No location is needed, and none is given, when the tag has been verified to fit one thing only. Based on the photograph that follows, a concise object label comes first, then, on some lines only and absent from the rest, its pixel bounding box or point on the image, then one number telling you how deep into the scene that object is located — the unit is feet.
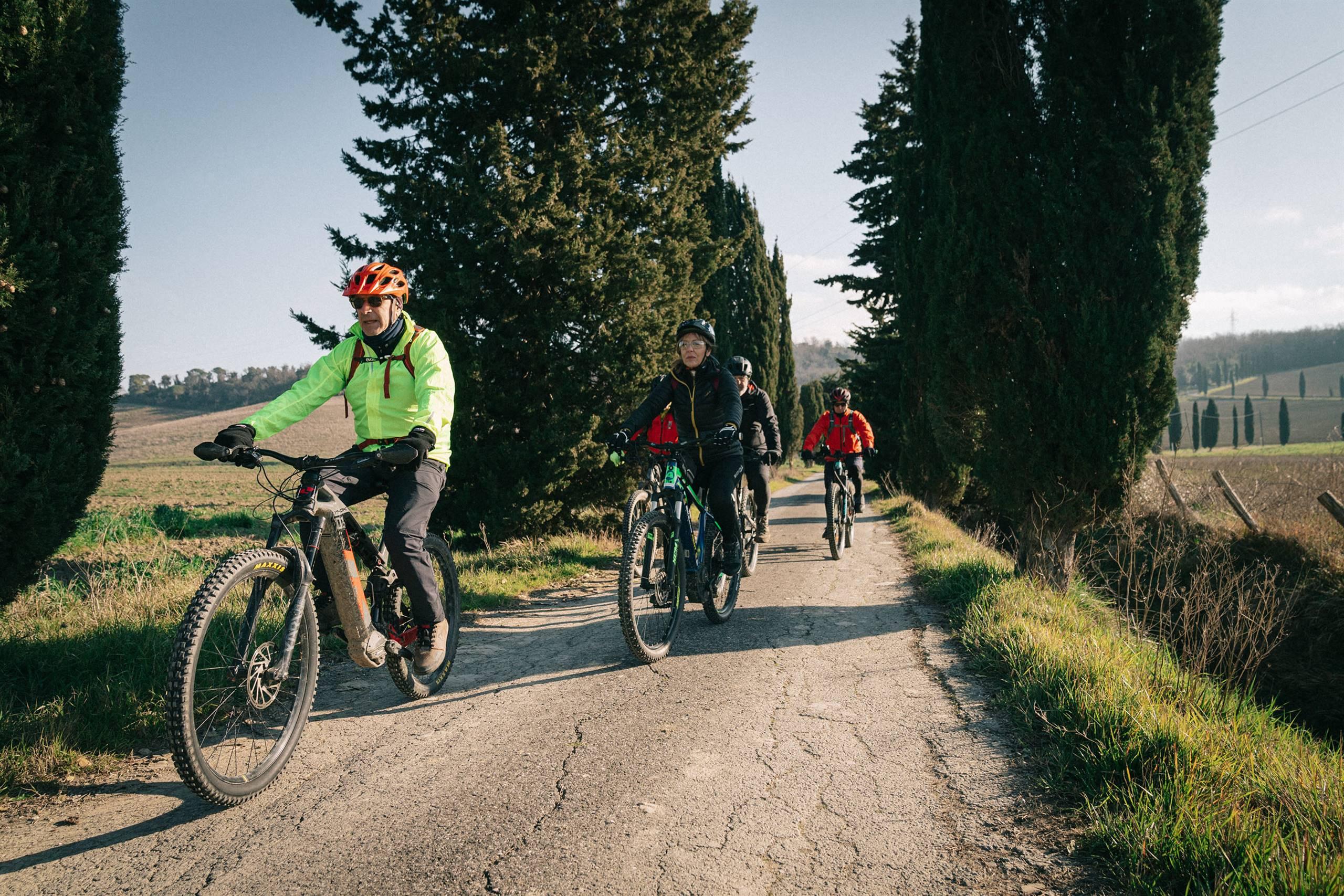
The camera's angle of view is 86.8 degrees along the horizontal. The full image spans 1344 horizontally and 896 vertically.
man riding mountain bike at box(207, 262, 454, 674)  11.60
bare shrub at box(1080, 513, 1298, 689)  16.03
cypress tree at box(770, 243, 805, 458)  119.03
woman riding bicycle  18.24
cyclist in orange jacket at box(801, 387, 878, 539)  33.45
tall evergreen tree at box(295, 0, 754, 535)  30.01
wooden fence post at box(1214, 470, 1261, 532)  42.06
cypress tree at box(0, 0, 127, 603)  13.61
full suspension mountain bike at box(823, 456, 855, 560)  30.14
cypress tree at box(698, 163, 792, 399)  99.19
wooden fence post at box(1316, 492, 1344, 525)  33.91
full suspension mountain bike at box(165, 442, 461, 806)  8.68
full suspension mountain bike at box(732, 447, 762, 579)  21.93
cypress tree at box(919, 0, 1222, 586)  20.06
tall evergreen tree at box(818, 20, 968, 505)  54.34
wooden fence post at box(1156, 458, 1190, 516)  44.96
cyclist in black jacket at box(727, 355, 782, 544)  27.66
